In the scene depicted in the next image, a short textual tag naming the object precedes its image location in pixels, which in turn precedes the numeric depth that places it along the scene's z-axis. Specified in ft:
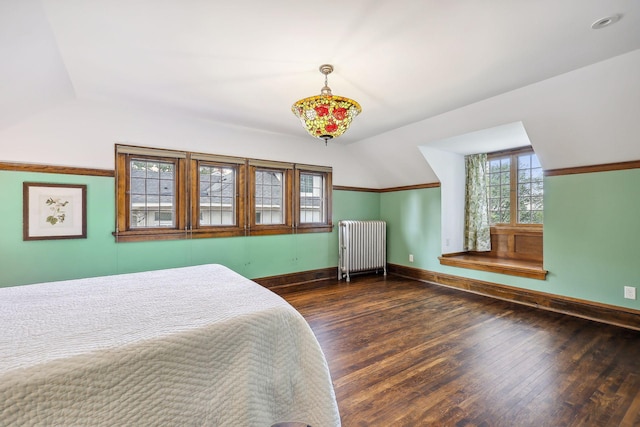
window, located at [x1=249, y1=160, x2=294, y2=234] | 13.51
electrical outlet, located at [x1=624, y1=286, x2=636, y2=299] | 9.22
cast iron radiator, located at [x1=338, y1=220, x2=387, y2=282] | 15.61
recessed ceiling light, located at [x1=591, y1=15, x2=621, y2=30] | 5.71
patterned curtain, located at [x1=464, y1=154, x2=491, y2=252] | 14.80
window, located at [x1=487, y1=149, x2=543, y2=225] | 13.20
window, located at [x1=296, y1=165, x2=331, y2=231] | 15.07
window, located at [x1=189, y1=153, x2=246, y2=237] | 12.04
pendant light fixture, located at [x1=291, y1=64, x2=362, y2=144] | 6.40
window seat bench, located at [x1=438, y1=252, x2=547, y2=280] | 11.44
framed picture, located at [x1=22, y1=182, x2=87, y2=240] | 9.20
